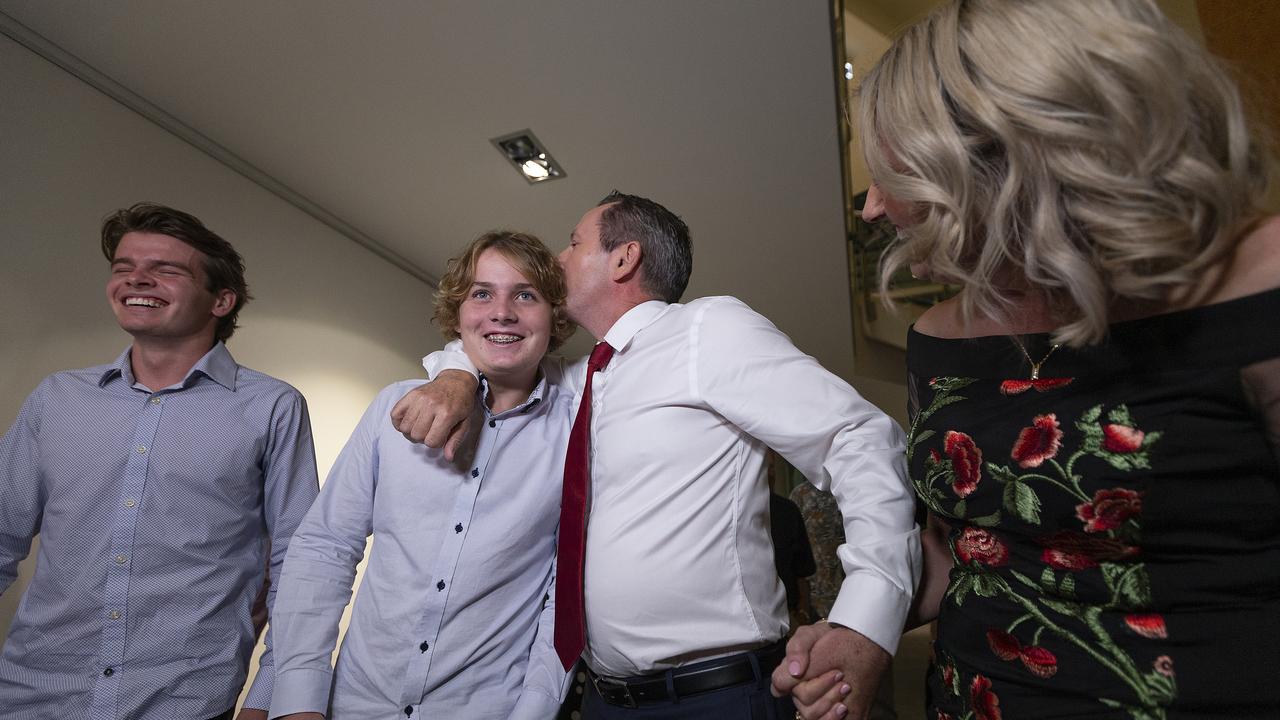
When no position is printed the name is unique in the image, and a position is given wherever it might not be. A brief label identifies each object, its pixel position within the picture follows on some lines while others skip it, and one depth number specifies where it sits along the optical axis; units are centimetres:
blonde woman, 70
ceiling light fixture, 352
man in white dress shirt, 106
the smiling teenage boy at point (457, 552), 136
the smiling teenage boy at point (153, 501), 157
